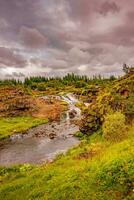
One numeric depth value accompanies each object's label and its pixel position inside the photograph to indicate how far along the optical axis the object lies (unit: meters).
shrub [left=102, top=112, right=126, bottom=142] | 17.73
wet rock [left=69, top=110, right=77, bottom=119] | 46.61
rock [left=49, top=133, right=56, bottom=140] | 31.36
